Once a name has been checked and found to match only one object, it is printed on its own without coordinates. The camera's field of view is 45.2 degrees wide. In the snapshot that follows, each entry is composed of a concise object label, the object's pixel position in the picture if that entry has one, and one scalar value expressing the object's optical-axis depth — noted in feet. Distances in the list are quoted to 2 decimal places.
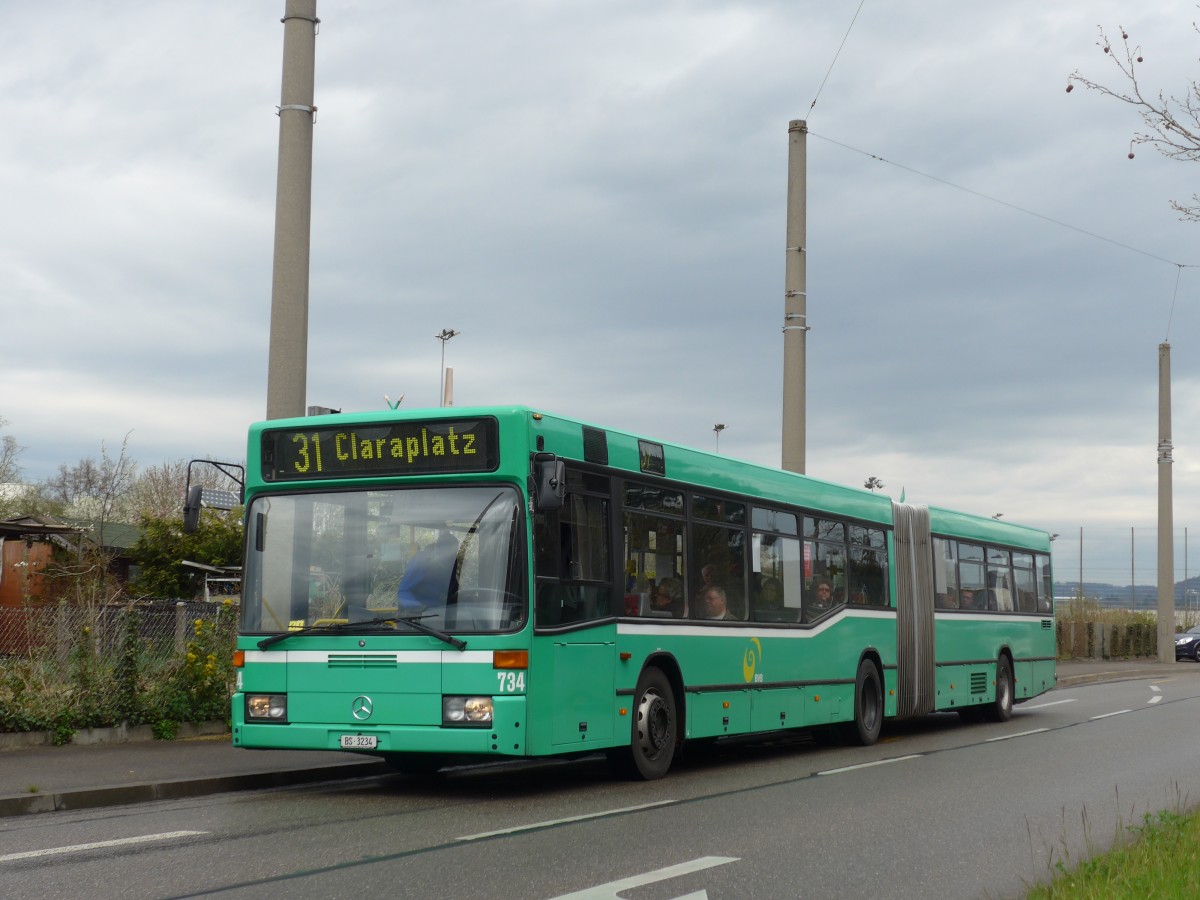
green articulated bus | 35.68
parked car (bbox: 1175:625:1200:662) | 191.72
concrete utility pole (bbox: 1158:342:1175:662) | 150.51
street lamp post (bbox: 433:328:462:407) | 164.19
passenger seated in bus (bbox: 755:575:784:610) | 49.65
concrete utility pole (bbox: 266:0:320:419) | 44.16
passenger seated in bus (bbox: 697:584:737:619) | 45.52
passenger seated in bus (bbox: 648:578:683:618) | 42.70
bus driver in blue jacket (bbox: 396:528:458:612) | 36.06
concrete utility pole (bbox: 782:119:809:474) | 64.85
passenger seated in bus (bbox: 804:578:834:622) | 53.78
